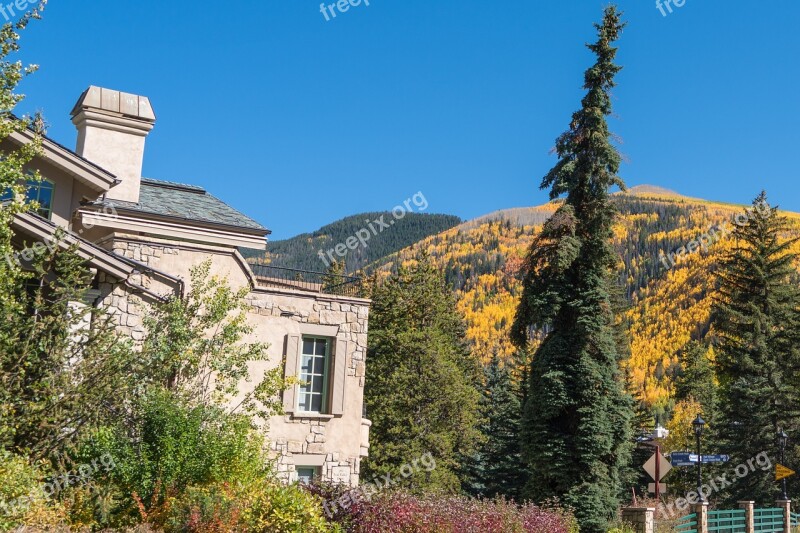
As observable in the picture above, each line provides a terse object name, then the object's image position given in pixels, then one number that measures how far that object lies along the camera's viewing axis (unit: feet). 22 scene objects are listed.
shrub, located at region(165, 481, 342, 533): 34.86
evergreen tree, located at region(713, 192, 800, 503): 109.70
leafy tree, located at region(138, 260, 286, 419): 45.32
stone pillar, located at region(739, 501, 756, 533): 82.85
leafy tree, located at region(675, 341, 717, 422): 173.66
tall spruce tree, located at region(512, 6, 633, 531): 72.64
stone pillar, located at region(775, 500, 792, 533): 87.76
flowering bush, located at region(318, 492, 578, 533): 43.01
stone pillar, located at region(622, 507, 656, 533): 68.87
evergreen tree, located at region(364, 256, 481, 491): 112.68
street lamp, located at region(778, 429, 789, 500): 92.51
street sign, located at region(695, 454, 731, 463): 96.73
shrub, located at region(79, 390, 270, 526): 36.65
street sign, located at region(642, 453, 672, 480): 70.19
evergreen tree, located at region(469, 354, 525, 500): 123.75
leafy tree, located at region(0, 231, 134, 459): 35.12
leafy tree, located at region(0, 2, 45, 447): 33.63
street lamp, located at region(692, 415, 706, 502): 85.97
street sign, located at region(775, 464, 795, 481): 88.48
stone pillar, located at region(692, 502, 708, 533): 74.49
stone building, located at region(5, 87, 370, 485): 52.16
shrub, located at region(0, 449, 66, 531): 30.89
